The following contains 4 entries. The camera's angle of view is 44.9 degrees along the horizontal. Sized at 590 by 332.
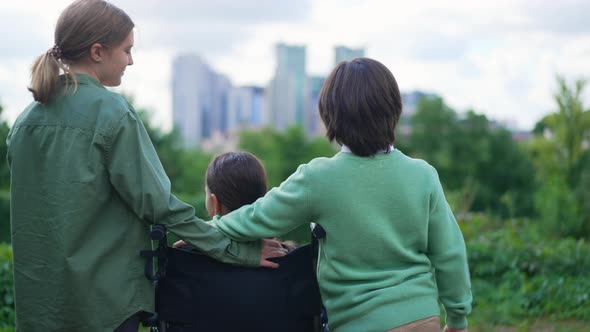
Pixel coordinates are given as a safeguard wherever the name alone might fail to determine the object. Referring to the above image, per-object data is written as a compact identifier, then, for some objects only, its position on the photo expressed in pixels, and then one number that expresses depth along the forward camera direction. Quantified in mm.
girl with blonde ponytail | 2197
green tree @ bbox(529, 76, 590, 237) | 20172
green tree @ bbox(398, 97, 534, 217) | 44938
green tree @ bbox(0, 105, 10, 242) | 13820
